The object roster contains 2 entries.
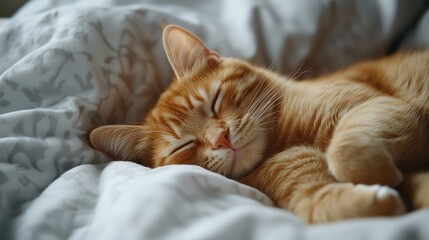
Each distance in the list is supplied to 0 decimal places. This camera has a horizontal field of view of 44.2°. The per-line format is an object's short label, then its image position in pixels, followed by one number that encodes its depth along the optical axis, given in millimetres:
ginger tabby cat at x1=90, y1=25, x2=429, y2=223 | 343
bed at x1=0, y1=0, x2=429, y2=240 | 313
